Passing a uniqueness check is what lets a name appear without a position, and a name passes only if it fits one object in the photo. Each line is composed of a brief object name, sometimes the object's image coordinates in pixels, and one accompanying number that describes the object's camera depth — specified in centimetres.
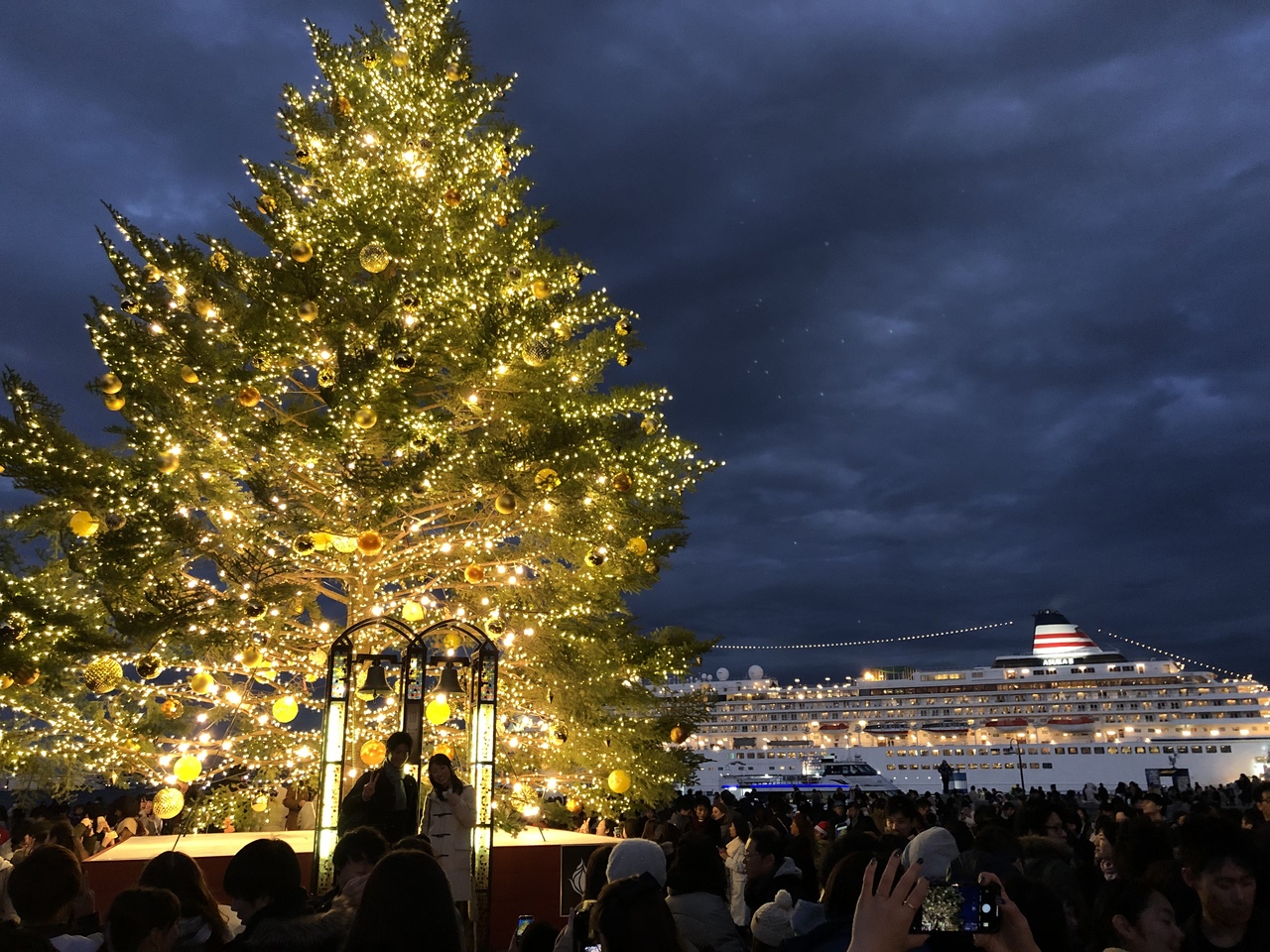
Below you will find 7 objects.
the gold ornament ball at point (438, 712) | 948
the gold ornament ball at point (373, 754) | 973
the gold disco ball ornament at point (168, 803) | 932
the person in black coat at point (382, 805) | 666
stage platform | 802
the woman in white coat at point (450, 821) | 704
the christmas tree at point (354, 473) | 921
